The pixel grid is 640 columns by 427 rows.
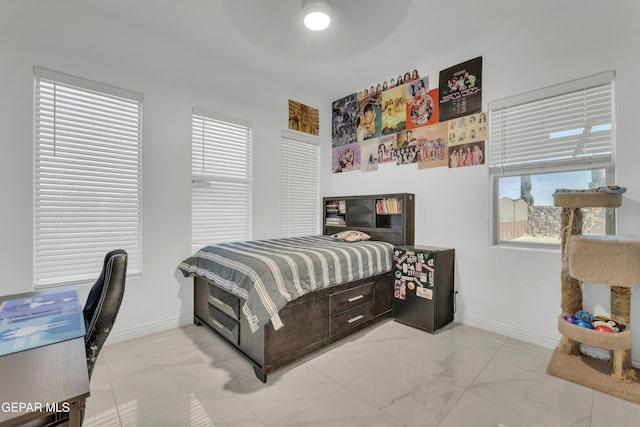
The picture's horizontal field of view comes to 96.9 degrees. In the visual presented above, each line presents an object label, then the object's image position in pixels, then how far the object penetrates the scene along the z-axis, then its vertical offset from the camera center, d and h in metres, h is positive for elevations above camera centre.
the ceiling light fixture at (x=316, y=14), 1.50 +1.08
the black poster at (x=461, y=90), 2.82 +1.28
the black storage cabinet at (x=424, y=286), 2.73 -0.73
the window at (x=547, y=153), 2.26 +0.53
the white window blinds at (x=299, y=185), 3.81 +0.40
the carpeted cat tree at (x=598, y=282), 1.81 -0.49
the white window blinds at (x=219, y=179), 3.04 +0.38
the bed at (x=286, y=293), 1.98 -0.65
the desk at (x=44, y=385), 0.63 -0.44
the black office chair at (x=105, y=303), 1.04 -0.35
